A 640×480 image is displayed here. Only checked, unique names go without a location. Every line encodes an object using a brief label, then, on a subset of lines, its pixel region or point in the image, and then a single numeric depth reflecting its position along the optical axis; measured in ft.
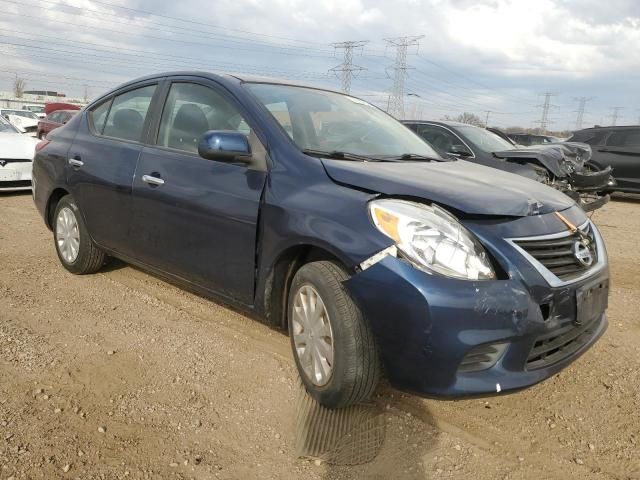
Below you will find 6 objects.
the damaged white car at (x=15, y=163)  26.94
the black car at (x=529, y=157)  22.39
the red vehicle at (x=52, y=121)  56.49
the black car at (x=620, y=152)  36.76
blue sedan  7.39
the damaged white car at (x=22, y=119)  66.61
